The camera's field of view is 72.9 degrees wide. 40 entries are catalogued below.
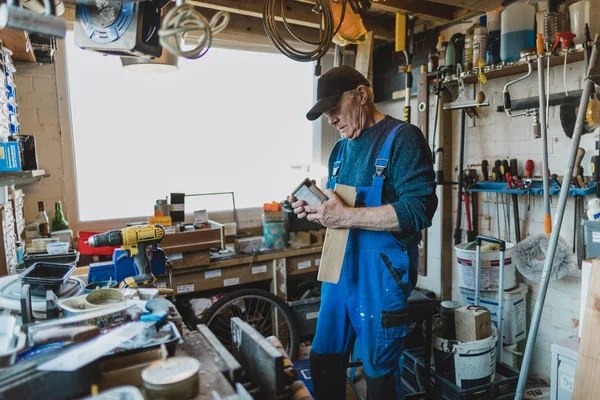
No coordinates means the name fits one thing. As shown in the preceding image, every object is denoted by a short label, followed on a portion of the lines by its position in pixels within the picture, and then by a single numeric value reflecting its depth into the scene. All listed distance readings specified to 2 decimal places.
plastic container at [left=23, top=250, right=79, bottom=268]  1.56
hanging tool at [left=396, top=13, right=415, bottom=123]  3.04
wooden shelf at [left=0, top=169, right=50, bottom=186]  1.39
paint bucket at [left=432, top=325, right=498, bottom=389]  2.09
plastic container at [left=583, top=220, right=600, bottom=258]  1.75
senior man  1.54
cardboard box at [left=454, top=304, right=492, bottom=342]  2.14
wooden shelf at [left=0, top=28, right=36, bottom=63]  1.86
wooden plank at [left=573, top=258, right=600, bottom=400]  1.58
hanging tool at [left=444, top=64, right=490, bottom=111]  2.62
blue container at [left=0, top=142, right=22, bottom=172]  1.36
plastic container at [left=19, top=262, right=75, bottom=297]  1.20
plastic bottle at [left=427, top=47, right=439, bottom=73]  2.90
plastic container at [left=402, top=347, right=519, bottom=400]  2.06
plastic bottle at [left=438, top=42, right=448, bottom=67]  2.85
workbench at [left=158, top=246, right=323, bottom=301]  2.68
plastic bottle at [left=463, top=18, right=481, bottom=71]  2.62
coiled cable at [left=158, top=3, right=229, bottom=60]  0.76
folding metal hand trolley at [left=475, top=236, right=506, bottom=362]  2.33
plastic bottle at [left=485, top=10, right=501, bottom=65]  2.50
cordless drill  1.56
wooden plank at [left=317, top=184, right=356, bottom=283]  1.65
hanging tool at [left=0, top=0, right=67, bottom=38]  0.89
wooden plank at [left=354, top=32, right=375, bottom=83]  3.38
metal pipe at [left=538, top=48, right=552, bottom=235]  2.06
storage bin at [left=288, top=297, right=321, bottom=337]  2.91
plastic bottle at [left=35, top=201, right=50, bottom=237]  2.45
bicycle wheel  2.72
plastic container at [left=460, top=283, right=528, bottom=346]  2.51
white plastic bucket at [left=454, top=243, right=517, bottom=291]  2.52
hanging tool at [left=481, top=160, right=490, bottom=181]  2.77
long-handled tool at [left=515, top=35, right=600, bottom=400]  1.80
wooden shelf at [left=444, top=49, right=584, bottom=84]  2.22
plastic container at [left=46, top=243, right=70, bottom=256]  1.75
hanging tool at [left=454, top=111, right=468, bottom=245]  2.85
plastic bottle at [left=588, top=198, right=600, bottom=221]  1.88
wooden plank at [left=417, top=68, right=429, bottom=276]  3.03
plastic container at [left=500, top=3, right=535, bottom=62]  2.28
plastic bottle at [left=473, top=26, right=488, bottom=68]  2.53
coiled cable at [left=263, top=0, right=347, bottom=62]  2.02
